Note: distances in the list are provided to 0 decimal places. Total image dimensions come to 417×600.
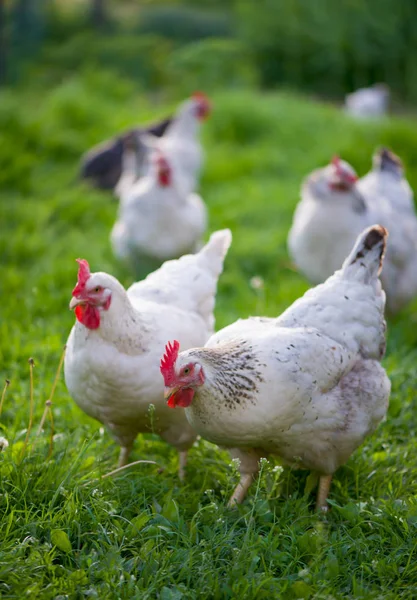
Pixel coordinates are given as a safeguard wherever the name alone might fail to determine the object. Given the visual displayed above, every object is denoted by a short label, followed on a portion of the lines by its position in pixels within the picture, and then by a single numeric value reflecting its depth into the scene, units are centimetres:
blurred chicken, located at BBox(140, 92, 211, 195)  762
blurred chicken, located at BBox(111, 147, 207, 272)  580
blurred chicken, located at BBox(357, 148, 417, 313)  508
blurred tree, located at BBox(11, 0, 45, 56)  1142
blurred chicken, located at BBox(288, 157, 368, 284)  500
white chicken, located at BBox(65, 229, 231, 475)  308
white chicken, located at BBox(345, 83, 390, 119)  1176
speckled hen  279
